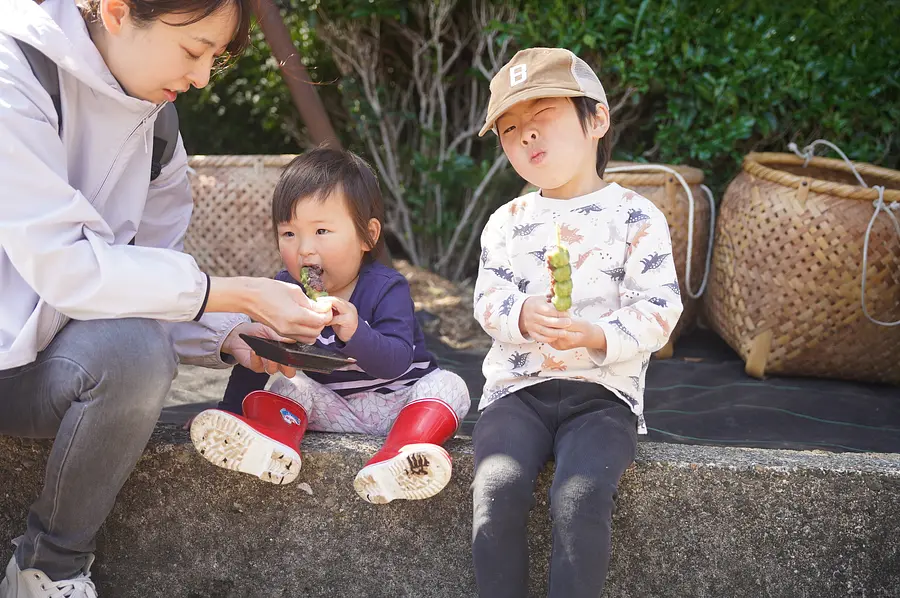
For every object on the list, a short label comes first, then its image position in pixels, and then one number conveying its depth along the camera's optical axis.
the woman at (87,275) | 1.69
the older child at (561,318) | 1.81
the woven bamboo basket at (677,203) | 3.63
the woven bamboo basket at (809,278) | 3.21
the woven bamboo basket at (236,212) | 4.44
